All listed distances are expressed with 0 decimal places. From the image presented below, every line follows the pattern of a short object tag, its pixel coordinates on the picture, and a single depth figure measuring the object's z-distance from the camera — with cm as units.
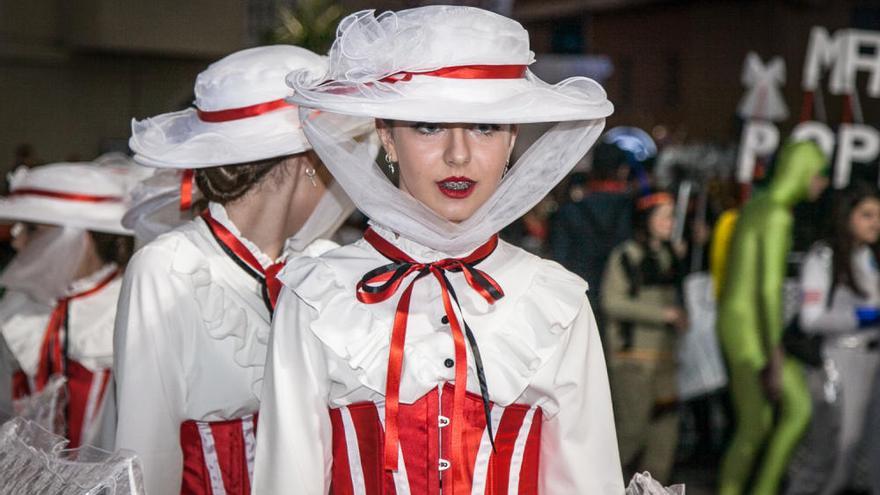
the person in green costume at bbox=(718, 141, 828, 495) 572
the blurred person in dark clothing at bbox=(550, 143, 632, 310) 634
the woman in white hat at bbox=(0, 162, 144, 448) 394
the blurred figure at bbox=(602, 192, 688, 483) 618
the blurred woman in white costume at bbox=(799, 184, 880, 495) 587
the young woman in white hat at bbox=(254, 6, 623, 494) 204
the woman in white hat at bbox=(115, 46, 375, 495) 251
